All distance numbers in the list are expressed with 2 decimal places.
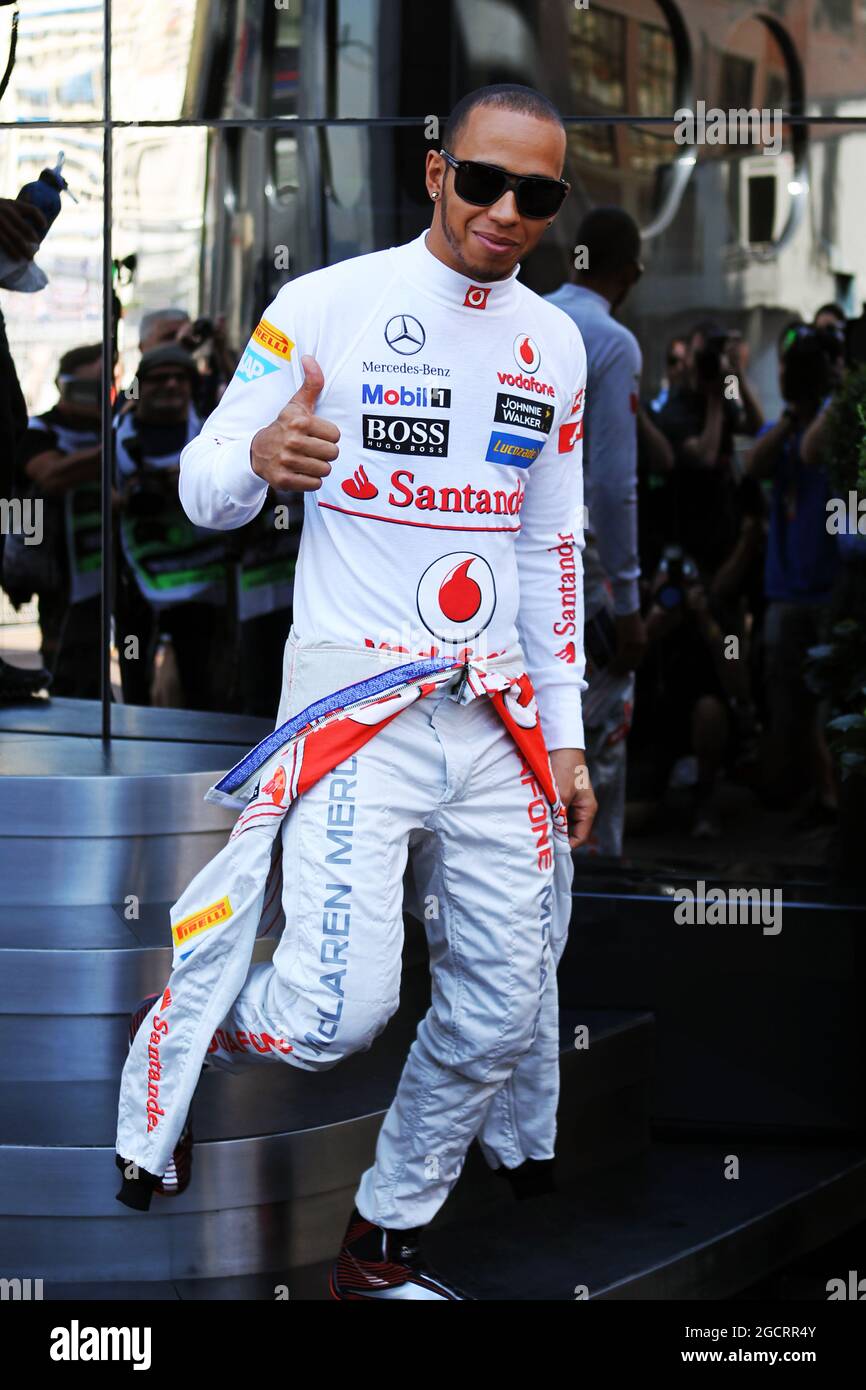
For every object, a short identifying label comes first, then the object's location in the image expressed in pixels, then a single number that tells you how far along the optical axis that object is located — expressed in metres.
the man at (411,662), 2.72
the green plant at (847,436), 4.21
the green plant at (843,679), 4.08
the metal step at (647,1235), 3.17
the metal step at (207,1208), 3.05
